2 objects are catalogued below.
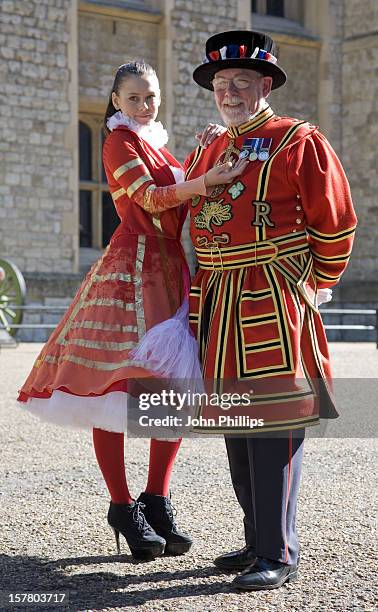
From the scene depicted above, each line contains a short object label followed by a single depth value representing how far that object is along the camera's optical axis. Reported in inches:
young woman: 235.6
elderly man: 222.7
